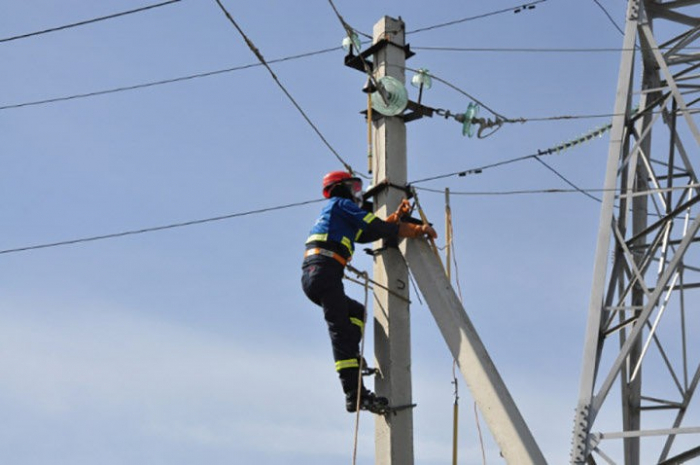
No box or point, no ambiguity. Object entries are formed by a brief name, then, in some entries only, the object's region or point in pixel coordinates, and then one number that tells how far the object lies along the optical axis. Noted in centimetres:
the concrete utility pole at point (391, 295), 1540
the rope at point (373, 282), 1623
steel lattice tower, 1767
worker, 1608
